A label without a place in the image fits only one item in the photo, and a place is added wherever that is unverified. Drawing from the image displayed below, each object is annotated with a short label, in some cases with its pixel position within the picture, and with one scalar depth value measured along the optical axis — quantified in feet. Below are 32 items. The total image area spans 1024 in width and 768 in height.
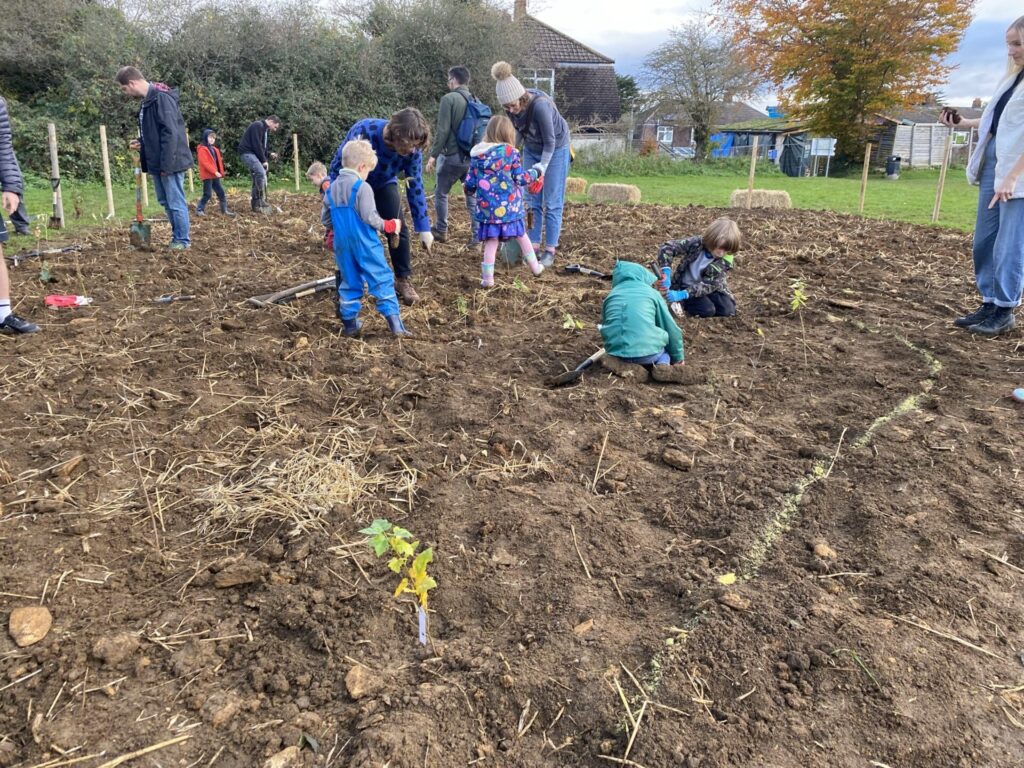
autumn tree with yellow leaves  97.40
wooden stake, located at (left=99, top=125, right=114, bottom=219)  34.11
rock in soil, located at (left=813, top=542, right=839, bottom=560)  8.36
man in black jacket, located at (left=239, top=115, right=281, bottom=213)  36.14
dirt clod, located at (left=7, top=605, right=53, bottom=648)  7.01
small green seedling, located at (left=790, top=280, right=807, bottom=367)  17.89
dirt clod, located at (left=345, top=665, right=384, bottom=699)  6.45
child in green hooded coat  13.48
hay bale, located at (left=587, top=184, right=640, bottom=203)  46.65
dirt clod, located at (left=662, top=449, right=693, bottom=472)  10.49
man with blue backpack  25.04
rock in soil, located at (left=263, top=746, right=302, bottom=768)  5.79
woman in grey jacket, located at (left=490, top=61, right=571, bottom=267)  21.20
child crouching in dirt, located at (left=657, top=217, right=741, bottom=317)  17.30
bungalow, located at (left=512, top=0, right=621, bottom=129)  105.60
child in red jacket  34.40
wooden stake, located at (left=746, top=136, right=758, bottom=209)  41.29
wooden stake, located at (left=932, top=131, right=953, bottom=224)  36.42
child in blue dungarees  14.70
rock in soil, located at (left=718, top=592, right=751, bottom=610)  7.42
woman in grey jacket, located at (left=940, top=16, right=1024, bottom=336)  15.20
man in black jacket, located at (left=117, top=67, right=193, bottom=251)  23.89
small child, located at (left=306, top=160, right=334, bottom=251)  16.00
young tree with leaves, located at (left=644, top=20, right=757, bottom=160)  113.70
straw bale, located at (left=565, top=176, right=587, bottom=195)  54.03
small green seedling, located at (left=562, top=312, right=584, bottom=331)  16.39
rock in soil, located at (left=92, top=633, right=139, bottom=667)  6.76
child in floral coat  19.52
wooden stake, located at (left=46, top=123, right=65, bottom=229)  30.58
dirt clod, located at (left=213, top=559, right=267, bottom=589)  7.92
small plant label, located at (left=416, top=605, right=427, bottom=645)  7.01
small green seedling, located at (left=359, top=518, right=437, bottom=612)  6.70
